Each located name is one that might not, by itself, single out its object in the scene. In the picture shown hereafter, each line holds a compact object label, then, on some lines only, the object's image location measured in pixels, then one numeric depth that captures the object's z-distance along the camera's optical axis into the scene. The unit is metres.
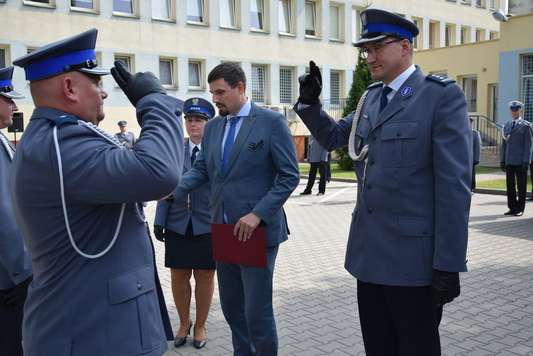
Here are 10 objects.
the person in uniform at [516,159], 11.27
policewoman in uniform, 4.57
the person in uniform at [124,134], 20.82
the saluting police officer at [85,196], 1.93
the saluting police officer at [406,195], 2.68
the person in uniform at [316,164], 15.35
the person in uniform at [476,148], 13.61
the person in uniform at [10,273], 2.98
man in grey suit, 3.60
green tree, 23.98
